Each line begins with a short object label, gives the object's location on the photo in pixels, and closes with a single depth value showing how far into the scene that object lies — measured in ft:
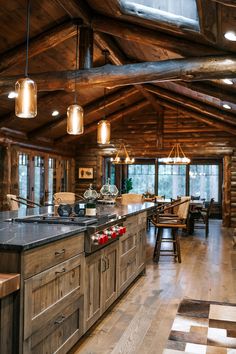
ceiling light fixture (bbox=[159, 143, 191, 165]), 39.17
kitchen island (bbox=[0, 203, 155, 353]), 6.80
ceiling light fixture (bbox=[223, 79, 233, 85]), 19.61
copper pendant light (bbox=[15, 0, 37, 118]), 11.39
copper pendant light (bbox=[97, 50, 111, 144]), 17.83
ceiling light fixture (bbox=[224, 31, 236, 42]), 13.15
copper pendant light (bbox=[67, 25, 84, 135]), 14.35
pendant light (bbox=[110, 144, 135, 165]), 40.91
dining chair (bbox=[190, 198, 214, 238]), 30.89
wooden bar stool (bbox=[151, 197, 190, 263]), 20.03
